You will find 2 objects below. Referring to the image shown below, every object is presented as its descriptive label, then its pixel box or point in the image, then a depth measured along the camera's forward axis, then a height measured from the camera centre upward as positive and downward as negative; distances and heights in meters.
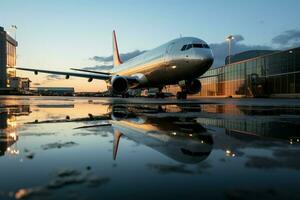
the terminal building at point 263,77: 29.70 +3.82
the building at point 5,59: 70.87 +14.38
